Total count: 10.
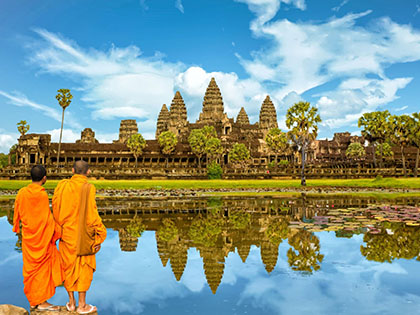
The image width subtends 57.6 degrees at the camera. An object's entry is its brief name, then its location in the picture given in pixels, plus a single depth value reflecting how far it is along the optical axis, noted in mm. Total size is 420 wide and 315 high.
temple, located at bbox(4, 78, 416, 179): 49562
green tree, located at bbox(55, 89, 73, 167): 55531
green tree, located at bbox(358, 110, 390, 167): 54662
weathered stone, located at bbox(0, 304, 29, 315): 5426
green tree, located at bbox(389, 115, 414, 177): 52531
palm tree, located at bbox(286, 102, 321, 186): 43156
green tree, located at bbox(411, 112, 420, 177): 50638
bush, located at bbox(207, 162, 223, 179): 49469
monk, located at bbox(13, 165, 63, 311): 6051
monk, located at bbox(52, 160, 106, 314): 6051
